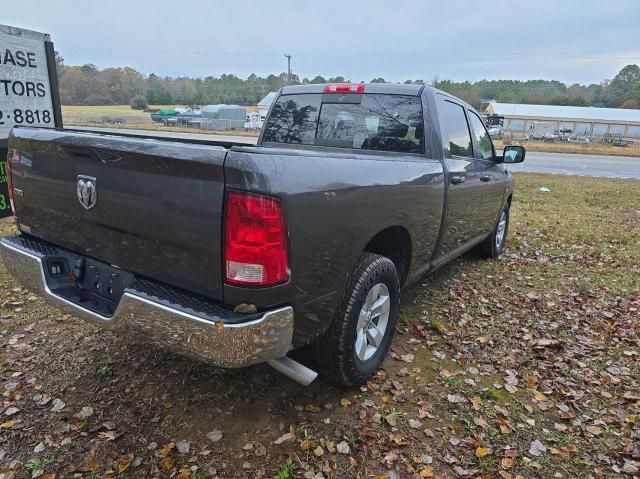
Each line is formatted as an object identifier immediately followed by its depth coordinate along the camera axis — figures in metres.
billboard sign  6.14
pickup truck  2.07
